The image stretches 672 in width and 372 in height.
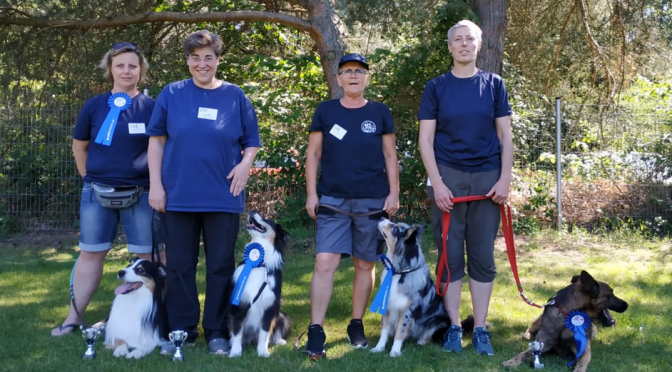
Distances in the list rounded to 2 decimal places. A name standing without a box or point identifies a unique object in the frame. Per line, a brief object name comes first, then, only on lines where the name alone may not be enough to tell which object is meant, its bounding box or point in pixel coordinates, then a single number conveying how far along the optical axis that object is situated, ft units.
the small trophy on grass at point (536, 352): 11.68
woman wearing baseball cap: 12.65
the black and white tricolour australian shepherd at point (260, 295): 12.42
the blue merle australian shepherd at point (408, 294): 12.79
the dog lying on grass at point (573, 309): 12.31
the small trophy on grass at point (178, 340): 11.80
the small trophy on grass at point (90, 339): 11.95
